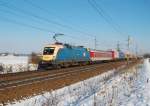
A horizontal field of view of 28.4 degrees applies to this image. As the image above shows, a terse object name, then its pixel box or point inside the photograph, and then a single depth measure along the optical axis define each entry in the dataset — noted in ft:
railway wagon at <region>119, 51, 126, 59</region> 294.05
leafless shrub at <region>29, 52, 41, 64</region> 151.02
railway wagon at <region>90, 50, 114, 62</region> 179.87
